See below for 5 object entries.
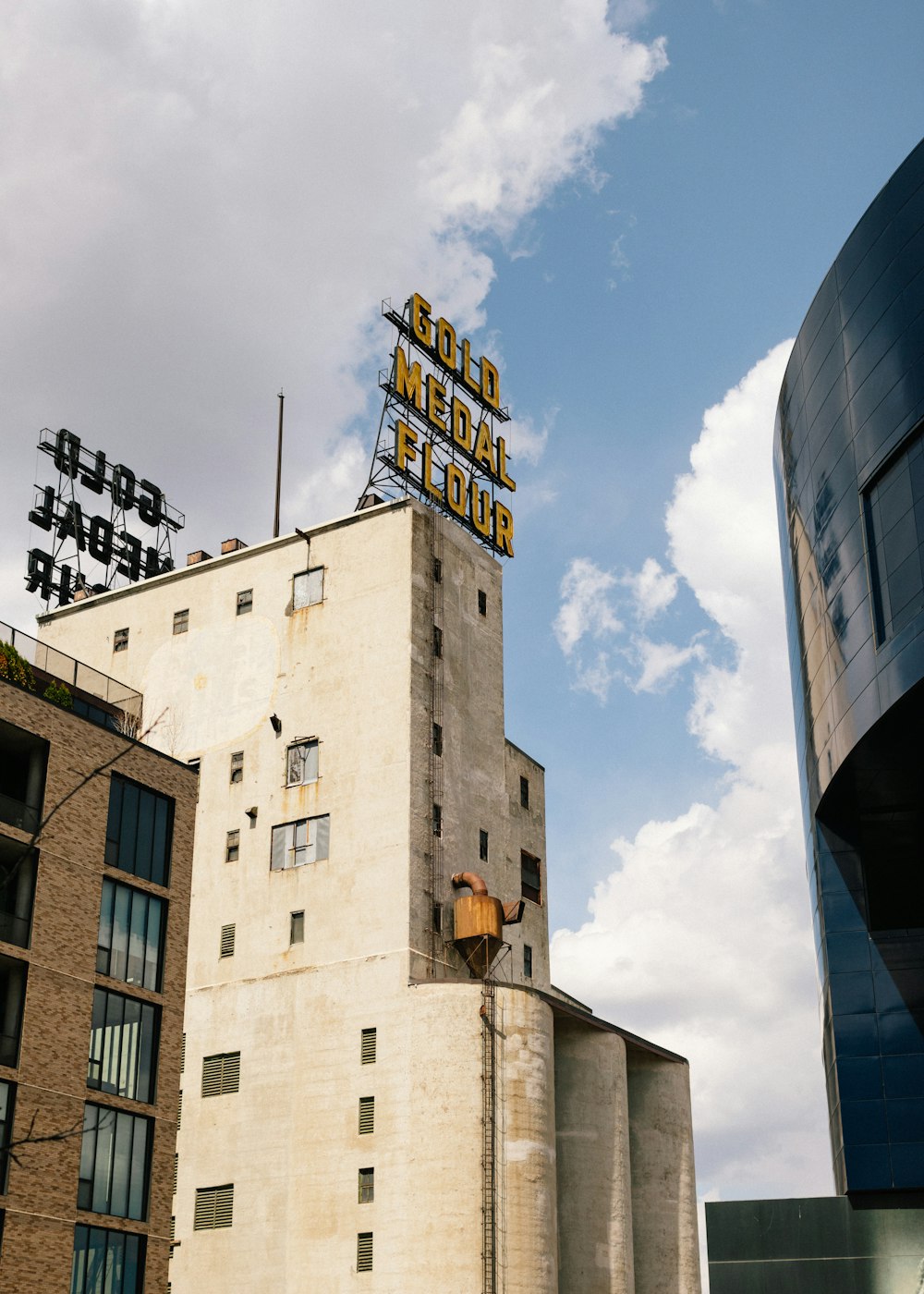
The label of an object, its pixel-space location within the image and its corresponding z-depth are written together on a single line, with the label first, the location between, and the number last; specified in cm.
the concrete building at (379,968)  6925
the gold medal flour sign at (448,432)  9150
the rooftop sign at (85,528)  9862
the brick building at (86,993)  4656
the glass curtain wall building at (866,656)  5188
